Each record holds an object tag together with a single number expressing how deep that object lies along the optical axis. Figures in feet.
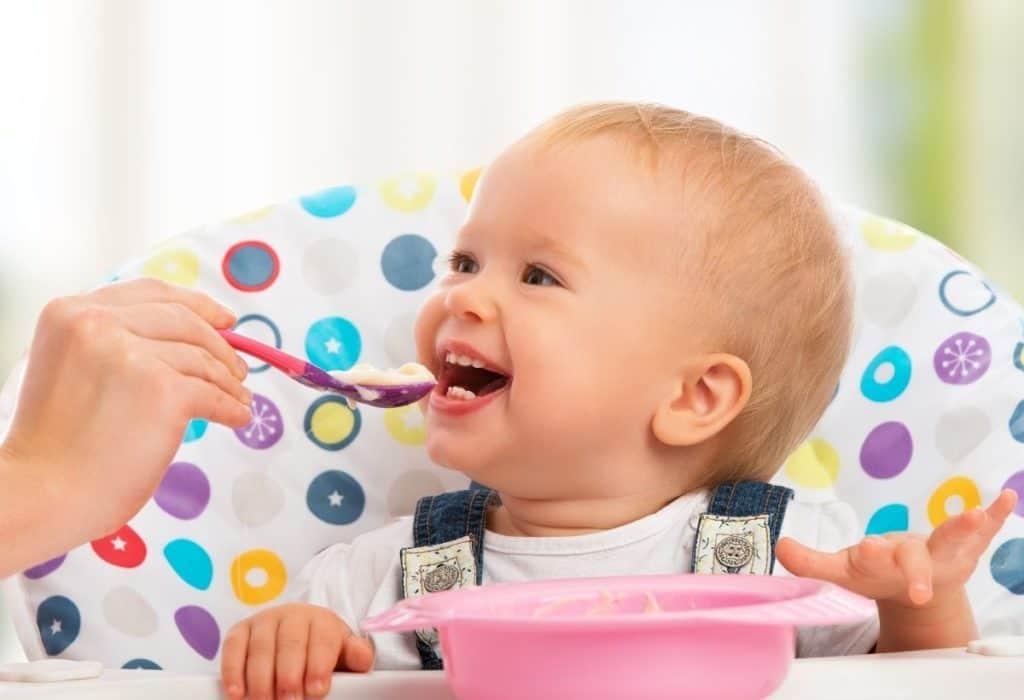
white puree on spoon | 4.31
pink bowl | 3.59
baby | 4.37
